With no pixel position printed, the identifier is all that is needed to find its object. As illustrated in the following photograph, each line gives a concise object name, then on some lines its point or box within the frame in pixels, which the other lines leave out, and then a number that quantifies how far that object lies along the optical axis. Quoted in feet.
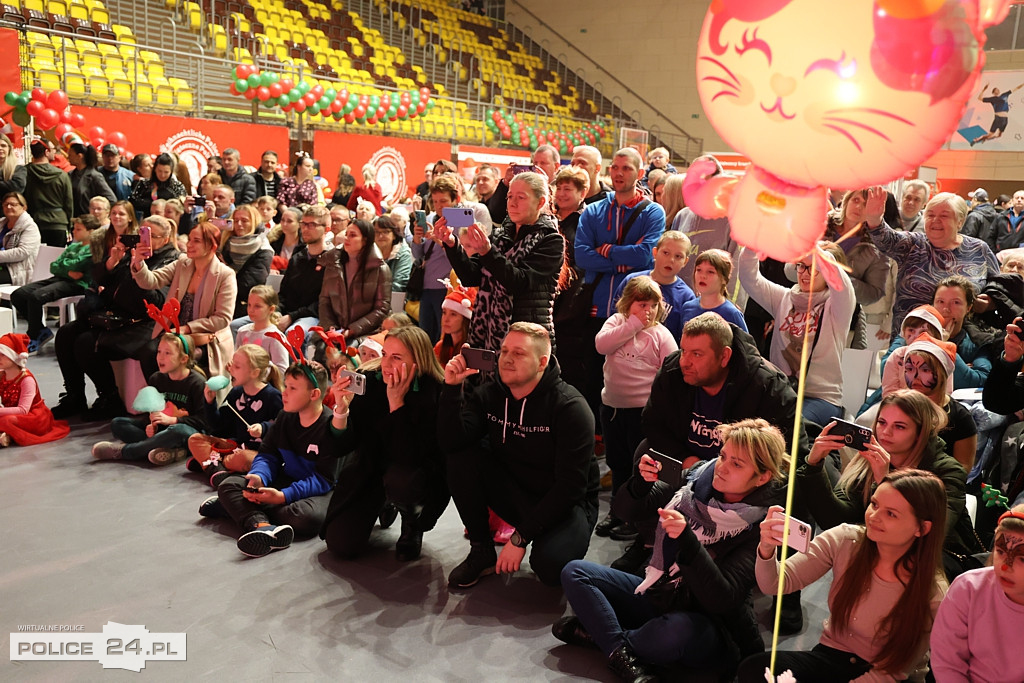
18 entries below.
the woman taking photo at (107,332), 16.16
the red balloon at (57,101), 25.80
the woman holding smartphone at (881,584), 7.13
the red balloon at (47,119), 25.73
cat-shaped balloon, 4.53
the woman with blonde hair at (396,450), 10.92
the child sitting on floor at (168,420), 13.96
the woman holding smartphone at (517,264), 11.78
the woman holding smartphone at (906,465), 8.40
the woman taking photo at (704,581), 8.07
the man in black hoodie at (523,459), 9.98
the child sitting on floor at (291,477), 11.24
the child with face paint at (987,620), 6.38
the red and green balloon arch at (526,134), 45.55
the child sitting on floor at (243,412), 13.19
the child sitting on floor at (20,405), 14.40
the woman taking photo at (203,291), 15.89
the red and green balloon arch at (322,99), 33.37
